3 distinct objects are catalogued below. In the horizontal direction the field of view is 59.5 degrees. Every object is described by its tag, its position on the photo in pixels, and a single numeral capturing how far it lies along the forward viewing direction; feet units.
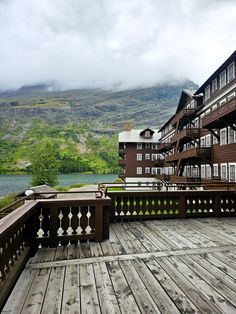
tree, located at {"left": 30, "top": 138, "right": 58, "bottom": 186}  133.28
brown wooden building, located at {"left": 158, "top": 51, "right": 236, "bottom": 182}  51.34
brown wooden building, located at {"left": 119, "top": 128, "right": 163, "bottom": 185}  126.44
